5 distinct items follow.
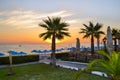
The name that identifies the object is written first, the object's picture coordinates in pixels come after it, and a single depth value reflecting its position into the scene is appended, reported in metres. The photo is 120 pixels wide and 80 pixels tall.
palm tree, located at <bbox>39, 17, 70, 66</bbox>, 9.07
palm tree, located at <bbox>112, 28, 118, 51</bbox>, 14.06
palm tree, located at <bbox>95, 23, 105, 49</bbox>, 12.57
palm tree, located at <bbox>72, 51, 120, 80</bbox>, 2.64
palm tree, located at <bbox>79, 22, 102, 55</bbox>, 12.65
